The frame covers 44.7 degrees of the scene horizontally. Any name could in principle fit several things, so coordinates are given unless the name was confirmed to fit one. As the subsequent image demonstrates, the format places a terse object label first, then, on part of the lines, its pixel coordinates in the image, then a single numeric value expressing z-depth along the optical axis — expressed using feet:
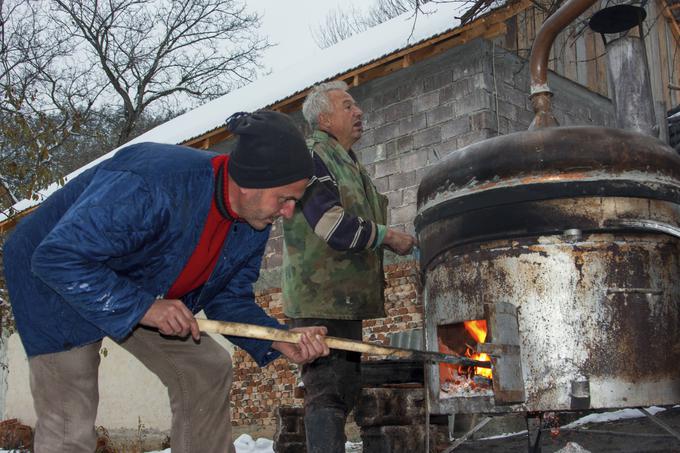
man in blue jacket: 8.48
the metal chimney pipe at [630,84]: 19.98
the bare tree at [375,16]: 93.71
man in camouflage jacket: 12.28
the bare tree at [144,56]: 80.48
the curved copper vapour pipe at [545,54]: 13.01
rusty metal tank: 10.98
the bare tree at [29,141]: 24.97
